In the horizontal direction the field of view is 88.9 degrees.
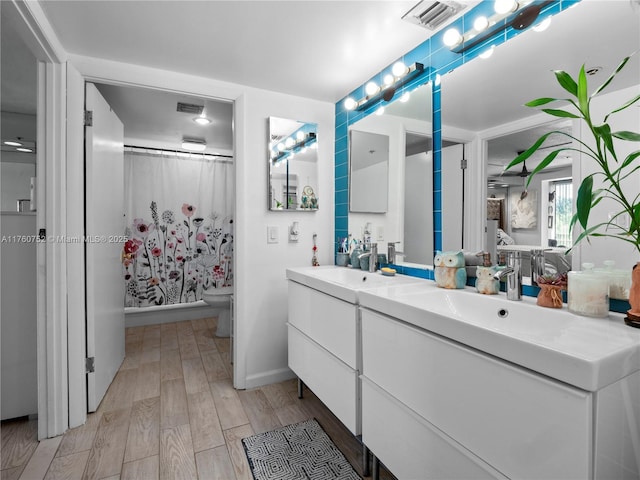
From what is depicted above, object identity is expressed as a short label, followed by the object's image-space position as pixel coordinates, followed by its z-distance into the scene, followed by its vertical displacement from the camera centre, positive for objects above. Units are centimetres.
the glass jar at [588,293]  101 -18
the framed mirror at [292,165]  242 +54
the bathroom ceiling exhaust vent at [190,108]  275 +109
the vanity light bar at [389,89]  183 +92
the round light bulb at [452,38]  155 +95
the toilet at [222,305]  341 -73
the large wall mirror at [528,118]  112 +53
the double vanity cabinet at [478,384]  73 -43
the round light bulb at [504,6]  133 +95
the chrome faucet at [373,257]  214 -14
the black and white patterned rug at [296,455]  153 -111
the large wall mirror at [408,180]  186 +34
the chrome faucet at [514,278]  127 -16
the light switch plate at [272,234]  244 +1
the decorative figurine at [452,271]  154 -16
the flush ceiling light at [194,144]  377 +108
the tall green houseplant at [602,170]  90 +22
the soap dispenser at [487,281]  141 -19
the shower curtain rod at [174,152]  368 +99
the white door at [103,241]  200 -4
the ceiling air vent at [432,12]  147 +104
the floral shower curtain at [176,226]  371 +11
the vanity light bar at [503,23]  129 +92
